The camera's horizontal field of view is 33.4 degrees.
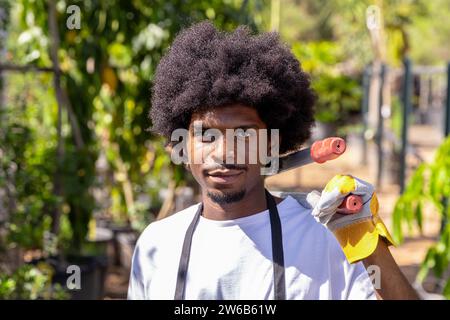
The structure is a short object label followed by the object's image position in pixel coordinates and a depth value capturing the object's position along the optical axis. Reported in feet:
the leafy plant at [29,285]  11.94
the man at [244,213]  5.10
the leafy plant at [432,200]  10.96
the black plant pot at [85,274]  14.88
